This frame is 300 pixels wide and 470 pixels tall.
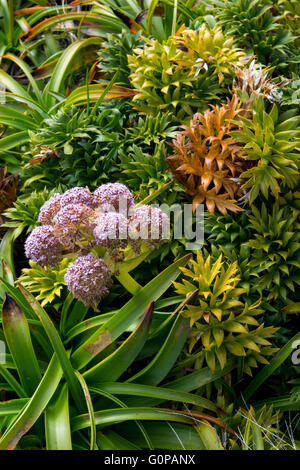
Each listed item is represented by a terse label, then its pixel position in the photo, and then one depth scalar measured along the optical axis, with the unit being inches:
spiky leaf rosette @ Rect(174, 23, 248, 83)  39.5
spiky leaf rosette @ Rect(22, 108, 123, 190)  40.7
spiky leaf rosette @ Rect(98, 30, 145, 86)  44.9
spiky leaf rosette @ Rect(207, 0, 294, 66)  43.8
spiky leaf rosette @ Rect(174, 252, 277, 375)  33.4
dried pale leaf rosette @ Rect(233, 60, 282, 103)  37.7
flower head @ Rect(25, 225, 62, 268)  32.1
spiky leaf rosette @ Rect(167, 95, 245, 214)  36.2
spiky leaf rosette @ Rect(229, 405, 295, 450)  32.2
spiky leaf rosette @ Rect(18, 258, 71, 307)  35.7
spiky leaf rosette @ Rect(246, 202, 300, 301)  35.2
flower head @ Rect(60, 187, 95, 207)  32.7
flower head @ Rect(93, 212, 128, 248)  30.8
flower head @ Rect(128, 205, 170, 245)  31.9
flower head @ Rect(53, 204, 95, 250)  31.5
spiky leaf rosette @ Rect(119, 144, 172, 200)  38.1
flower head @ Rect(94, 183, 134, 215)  32.7
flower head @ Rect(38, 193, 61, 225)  33.3
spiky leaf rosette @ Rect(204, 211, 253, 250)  36.3
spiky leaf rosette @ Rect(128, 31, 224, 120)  40.3
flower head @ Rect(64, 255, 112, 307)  31.2
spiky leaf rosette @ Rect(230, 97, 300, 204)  34.5
